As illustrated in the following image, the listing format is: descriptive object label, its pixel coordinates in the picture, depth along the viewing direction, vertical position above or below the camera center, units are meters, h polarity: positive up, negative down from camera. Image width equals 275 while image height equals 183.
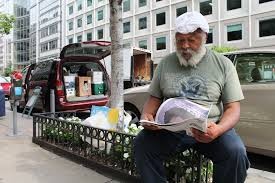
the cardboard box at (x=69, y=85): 8.94 +0.08
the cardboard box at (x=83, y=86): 9.13 +0.06
